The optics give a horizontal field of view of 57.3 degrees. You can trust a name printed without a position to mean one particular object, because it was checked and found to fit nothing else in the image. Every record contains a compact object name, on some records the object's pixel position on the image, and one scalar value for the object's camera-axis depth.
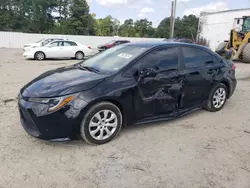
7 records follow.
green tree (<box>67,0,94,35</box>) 45.56
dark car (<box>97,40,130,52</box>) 21.19
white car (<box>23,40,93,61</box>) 13.88
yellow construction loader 13.35
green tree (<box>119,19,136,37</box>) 56.09
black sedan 3.07
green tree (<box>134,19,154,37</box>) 56.72
